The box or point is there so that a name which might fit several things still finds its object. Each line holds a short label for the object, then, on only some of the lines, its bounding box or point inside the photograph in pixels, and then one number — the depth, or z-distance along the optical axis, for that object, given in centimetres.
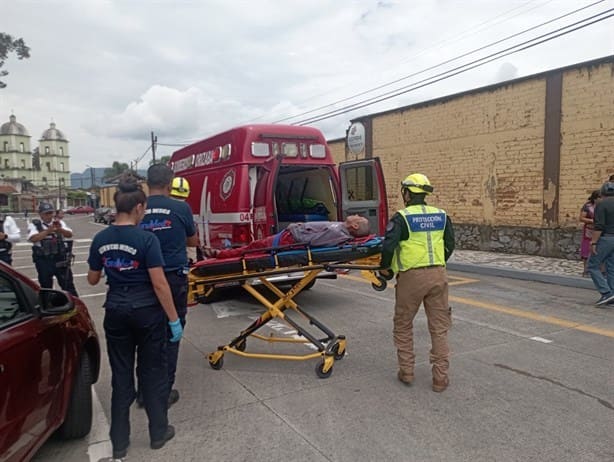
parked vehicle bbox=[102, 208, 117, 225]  4222
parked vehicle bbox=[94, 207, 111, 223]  4333
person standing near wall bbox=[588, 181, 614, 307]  660
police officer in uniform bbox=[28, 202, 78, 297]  620
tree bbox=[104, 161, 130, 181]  9781
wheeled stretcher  429
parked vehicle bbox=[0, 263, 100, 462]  232
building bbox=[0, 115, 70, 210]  10688
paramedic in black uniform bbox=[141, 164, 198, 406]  373
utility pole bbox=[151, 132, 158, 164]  4166
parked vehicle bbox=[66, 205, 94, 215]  7656
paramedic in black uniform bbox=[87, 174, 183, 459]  293
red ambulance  715
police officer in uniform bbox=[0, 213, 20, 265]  638
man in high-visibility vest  397
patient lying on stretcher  448
